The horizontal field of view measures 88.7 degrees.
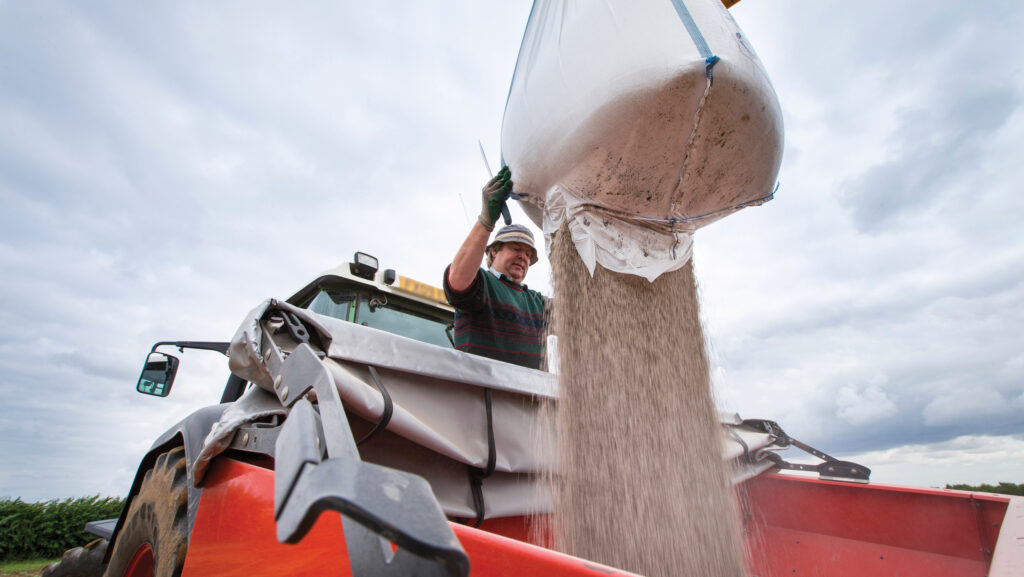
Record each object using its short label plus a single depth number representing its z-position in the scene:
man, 2.30
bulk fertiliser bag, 1.53
